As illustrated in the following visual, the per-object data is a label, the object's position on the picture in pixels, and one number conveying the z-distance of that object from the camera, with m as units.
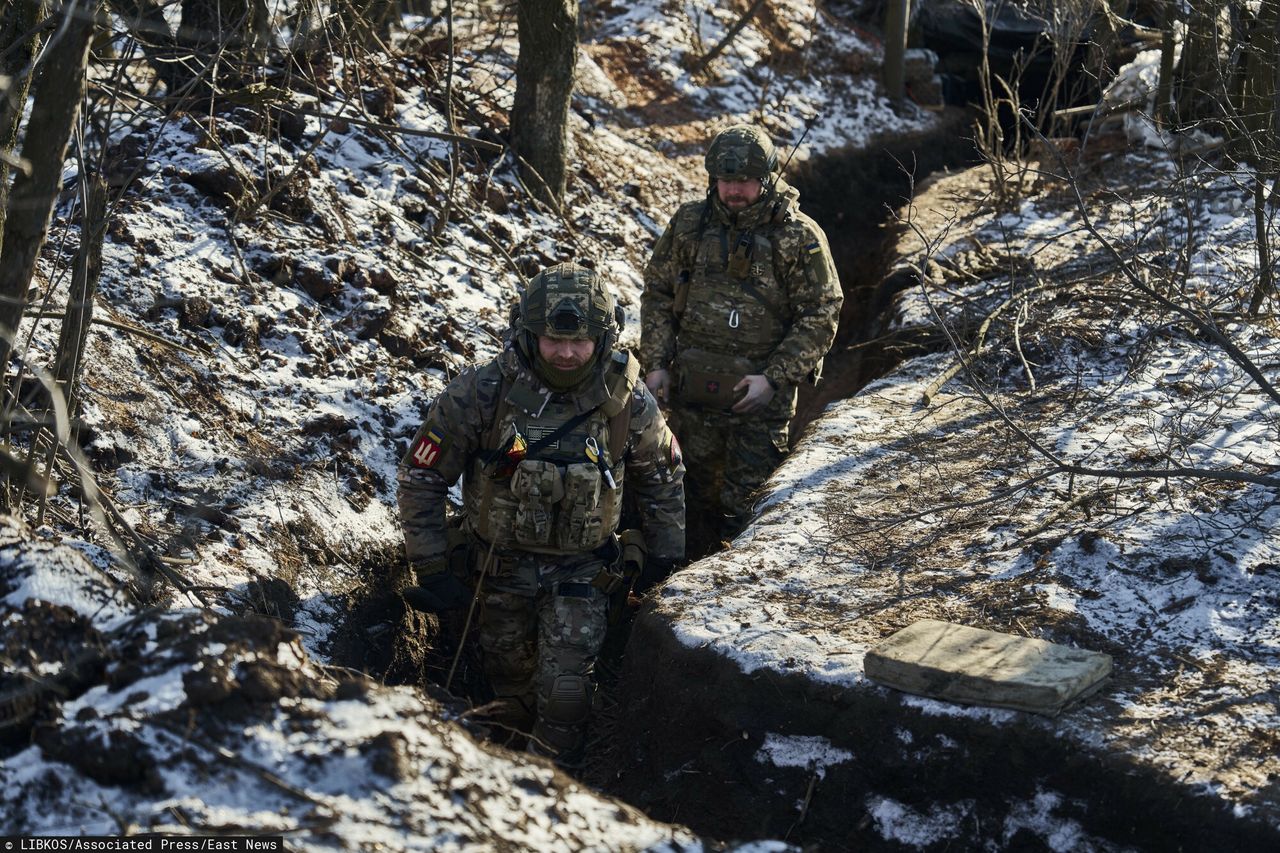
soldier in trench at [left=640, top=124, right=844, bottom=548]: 6.96
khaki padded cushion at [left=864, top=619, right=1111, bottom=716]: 4.38
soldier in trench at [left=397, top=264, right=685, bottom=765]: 5.34
